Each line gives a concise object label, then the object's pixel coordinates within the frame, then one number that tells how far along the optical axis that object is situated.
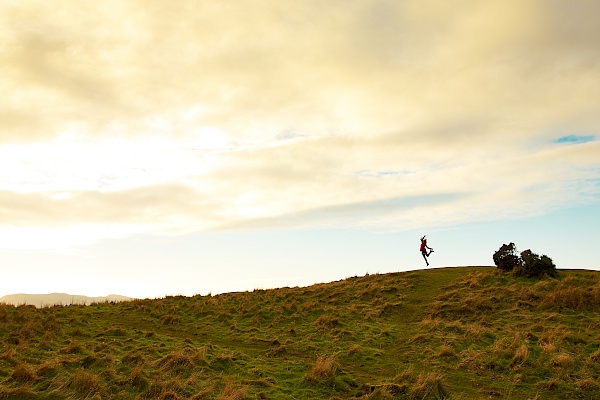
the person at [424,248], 36.22
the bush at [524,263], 28.94
